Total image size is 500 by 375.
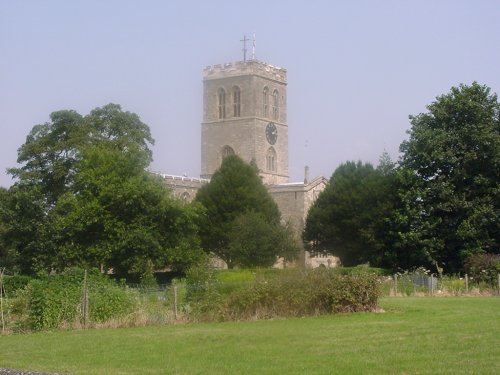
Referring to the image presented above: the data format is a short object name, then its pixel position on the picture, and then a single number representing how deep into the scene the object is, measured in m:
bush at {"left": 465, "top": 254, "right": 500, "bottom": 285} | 36.66
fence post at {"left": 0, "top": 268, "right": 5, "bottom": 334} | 23.30
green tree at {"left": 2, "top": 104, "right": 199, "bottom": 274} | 49.25
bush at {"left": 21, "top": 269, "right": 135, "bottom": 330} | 23.39
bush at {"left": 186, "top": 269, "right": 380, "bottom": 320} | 24.28
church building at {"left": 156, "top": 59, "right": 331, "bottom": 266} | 102.69
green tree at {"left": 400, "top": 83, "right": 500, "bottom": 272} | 47.59
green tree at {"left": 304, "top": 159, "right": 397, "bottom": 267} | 63.41
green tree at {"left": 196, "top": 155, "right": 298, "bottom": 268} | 62.00
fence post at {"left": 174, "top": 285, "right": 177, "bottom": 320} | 24.20
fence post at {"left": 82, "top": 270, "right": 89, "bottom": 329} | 23.53
